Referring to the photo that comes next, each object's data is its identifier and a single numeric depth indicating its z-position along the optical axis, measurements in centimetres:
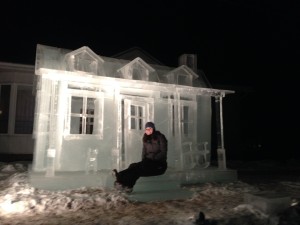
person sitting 658
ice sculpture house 750
